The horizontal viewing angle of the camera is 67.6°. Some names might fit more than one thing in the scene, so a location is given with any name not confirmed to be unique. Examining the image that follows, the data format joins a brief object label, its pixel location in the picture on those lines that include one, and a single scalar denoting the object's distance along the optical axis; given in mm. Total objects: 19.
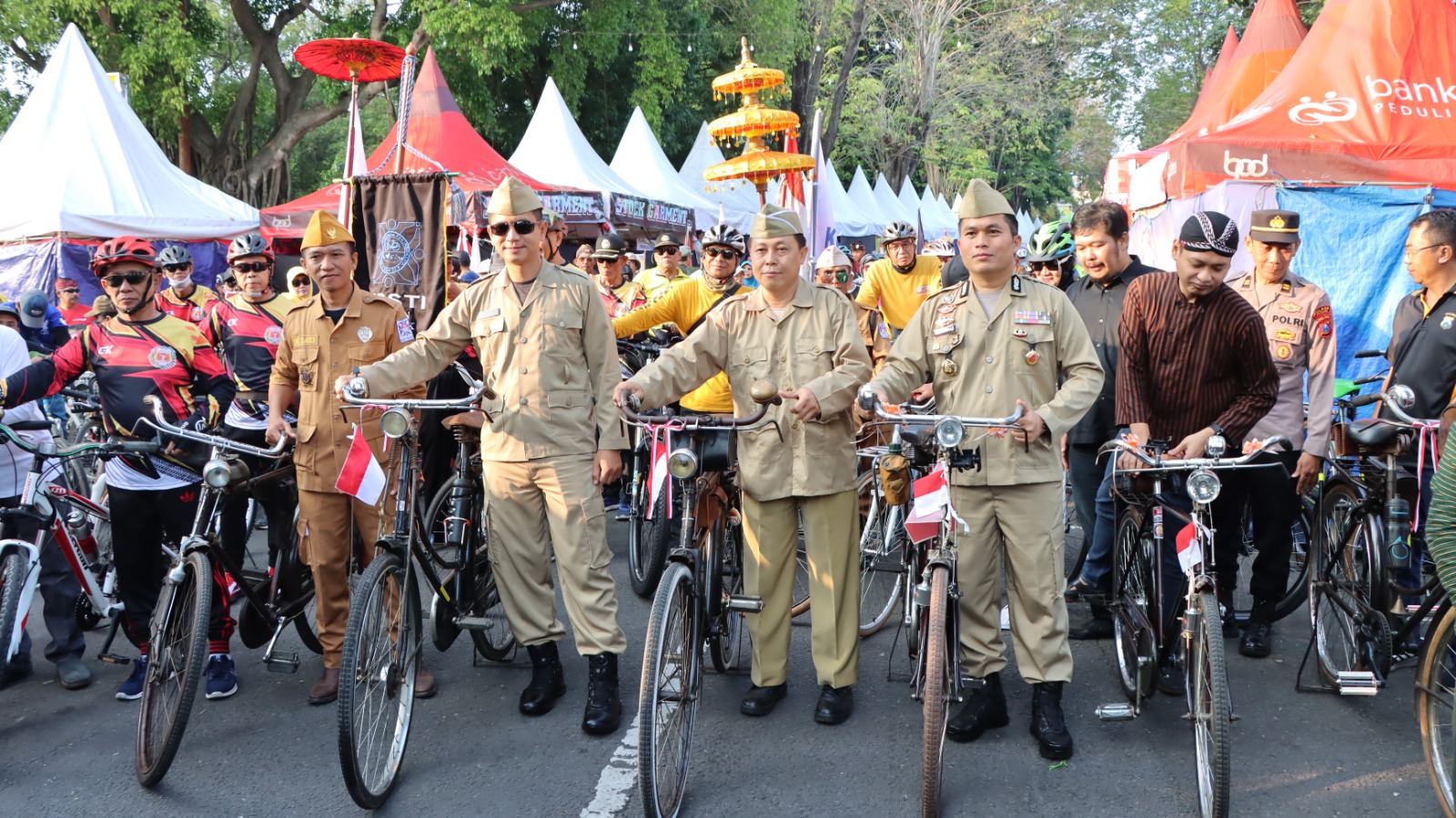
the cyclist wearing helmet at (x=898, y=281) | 7926
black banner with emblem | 7836
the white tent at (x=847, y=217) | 27703
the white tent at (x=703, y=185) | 21889
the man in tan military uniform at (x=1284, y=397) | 4895
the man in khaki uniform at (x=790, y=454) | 4250
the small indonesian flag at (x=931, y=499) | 3602
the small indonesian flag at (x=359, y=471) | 3895
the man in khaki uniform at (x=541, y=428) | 4289
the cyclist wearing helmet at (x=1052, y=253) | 5648
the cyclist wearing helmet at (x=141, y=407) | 4555
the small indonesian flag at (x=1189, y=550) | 3547
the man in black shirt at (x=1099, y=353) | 5309
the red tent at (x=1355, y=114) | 9109
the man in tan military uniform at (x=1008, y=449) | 3943
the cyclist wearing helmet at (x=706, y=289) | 5965
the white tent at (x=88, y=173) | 13141
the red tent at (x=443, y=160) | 14336
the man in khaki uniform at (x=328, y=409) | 4562
